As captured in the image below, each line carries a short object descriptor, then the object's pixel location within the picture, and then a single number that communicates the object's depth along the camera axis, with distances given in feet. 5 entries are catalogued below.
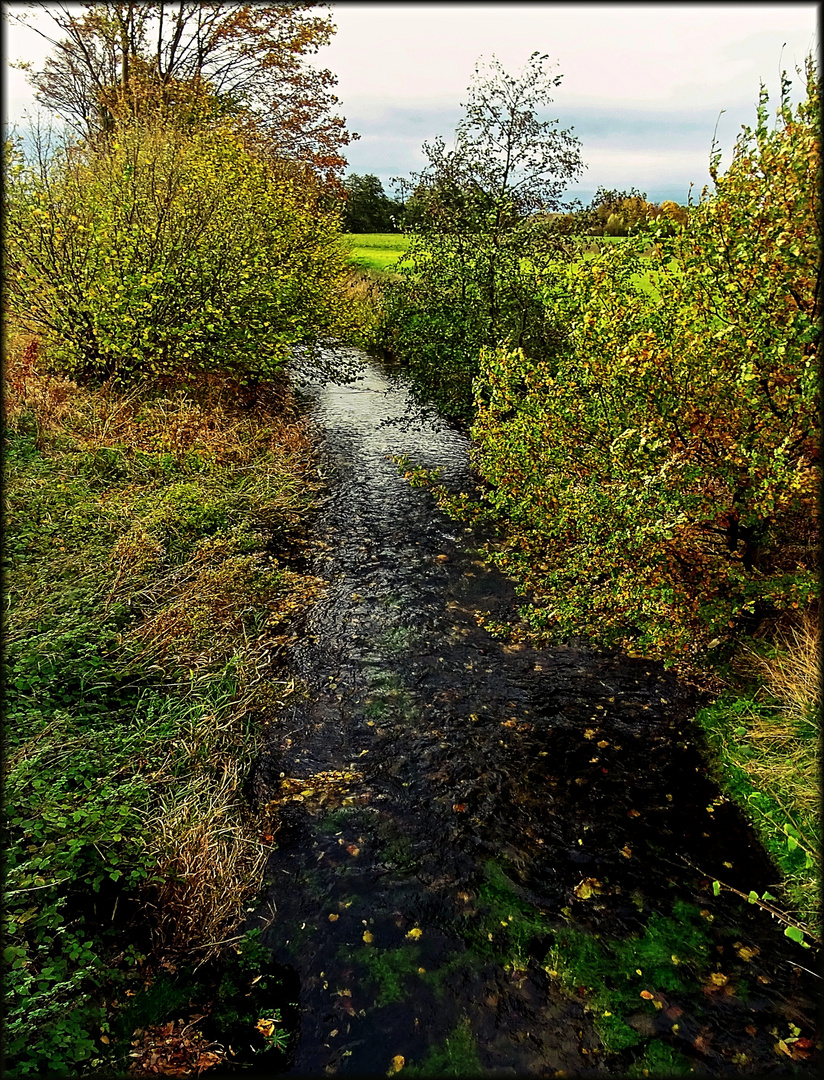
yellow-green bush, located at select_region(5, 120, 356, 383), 40.16
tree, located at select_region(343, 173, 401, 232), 146.61
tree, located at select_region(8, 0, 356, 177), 73.15
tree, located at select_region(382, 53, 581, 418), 41.47
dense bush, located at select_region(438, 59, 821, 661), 17.95
